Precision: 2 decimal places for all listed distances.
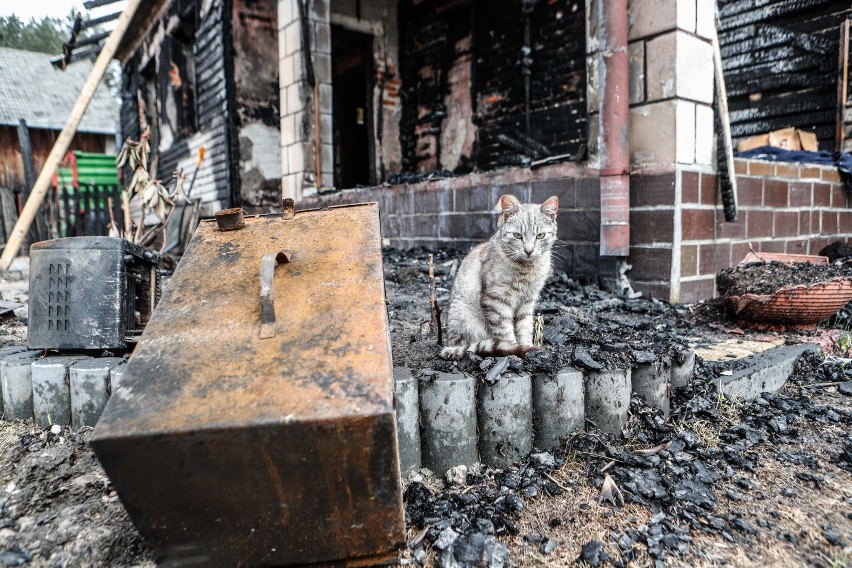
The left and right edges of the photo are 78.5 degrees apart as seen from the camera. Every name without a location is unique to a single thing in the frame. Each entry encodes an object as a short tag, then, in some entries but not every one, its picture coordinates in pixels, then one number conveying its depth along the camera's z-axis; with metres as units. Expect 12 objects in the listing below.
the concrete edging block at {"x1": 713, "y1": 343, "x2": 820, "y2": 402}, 2.55
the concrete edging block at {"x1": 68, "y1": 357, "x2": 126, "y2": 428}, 2.29
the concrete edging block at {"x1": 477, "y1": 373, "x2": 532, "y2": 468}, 2.09
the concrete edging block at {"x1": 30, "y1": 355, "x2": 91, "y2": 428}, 2.36
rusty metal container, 1.21
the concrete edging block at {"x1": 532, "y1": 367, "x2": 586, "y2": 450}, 2.15
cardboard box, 6.56
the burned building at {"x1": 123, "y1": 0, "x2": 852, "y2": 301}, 4.16
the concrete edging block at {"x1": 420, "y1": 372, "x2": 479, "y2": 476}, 2.05
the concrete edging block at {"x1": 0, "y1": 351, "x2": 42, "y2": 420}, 2.42
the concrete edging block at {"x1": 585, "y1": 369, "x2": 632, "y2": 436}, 2.19
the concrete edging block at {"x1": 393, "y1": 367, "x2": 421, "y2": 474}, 2.01
